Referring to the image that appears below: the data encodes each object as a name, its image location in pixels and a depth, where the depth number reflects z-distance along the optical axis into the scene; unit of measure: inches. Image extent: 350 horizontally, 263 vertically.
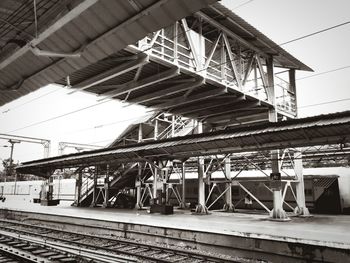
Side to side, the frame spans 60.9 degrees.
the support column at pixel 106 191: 905.5
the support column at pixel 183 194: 814.8
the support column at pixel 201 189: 677.9
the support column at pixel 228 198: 779.4
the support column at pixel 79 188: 1012.7
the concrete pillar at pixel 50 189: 1074.7
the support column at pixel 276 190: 566.7
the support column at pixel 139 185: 801.6
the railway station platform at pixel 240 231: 317.7
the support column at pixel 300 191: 654.5
